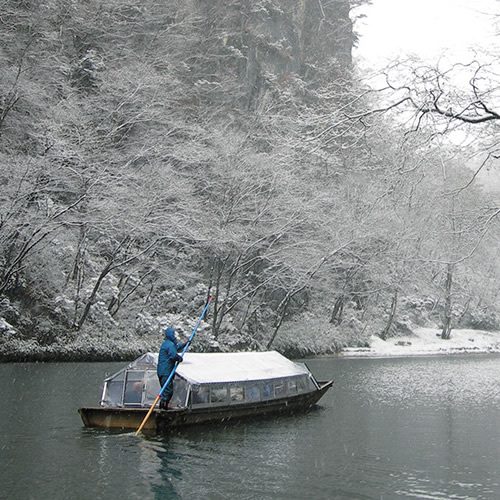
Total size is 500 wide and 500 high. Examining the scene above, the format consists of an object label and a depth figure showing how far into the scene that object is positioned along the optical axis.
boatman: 14.69
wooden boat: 14.43
